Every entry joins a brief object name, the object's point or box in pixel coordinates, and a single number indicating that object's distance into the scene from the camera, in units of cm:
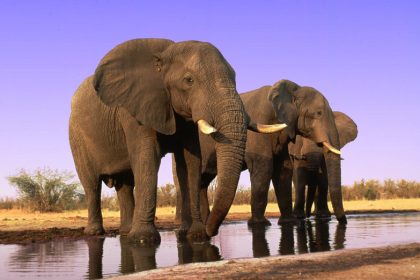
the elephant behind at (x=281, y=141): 1324
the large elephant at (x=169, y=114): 795
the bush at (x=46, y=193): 2920
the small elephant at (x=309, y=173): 1727
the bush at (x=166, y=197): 3241
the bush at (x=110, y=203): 3291
